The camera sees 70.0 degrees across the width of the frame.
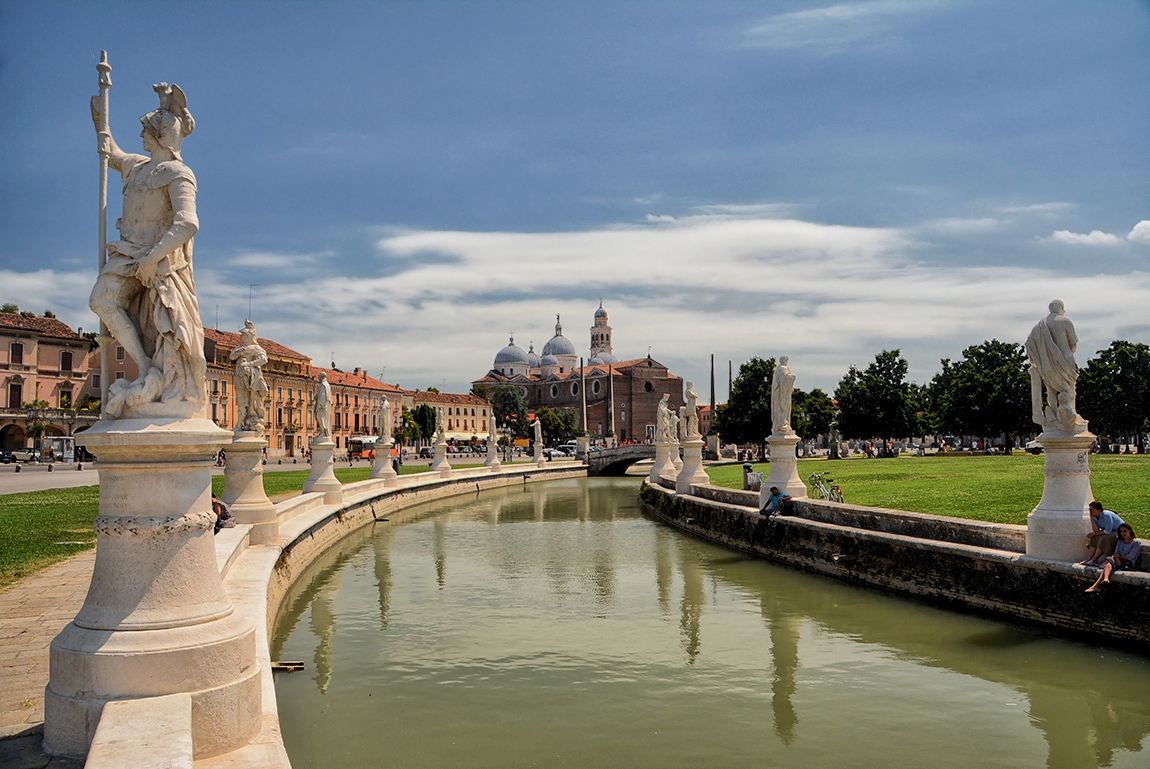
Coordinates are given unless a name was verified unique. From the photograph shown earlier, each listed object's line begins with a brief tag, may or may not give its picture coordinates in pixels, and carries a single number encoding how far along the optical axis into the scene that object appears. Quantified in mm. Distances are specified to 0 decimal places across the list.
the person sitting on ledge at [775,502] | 17469
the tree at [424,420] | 101625
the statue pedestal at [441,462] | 37750
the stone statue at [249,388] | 13266
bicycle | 18938
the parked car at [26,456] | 54400
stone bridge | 58906
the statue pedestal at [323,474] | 21703
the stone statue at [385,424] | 29625
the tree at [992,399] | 58156
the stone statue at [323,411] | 21597
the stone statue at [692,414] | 28342
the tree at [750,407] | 61844
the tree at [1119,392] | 54812
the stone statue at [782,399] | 18641
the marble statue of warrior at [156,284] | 4645
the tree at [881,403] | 61656
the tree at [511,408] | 117750
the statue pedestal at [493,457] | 46309
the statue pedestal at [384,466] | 30047
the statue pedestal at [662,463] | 34188
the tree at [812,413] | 64500
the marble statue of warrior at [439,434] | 39312
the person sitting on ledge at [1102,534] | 9734
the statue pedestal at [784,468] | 18062
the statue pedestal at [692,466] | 26281
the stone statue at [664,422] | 34906
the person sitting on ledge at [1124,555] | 9484
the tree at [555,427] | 110938
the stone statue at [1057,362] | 10492
